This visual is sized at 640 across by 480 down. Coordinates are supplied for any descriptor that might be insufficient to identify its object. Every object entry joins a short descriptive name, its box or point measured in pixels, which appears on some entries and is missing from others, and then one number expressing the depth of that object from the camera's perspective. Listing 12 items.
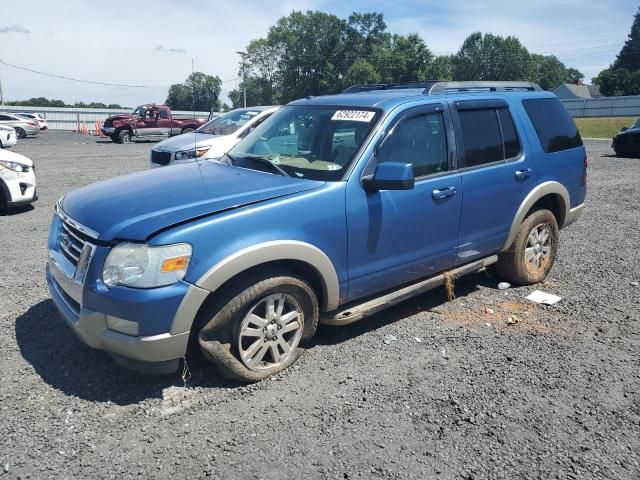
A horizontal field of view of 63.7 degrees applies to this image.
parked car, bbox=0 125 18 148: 18.44
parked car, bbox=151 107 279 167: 9.62
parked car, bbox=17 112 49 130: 33.50
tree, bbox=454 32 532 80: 104.75
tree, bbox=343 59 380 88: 80.94
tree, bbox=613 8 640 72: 96.88
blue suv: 2.97
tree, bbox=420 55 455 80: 84.81
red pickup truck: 26.36
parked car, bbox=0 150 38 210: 8.08
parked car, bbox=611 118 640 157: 17.72
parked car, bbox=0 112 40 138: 30.28
